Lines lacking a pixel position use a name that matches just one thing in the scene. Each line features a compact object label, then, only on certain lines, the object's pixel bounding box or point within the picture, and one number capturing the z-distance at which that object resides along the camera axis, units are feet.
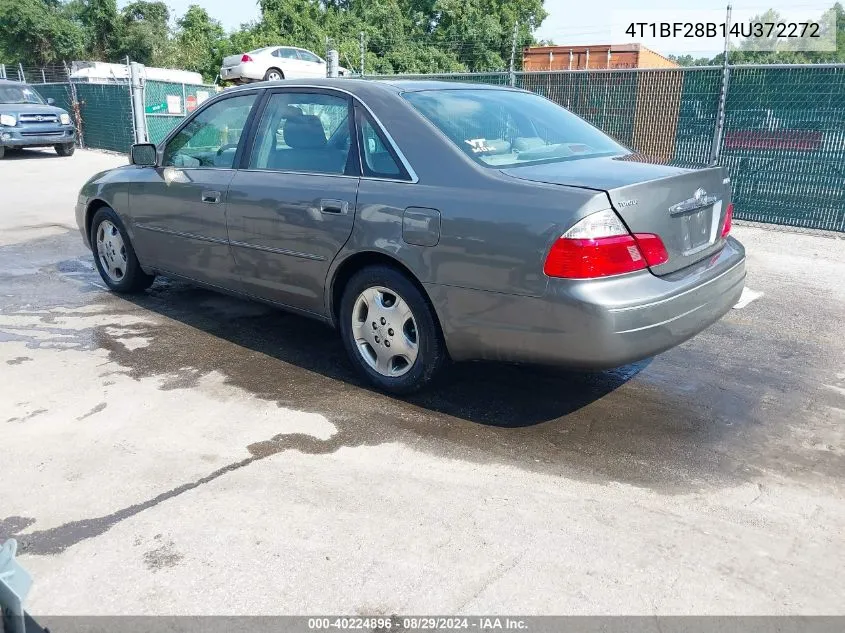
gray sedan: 10.84
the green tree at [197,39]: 147.71
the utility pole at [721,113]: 30.17
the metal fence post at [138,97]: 50.49
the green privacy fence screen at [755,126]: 28.19
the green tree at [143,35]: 163.02
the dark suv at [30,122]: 56.80
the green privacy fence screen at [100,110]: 59.62
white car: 73.97
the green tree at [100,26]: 160.86
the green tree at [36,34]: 147.13
